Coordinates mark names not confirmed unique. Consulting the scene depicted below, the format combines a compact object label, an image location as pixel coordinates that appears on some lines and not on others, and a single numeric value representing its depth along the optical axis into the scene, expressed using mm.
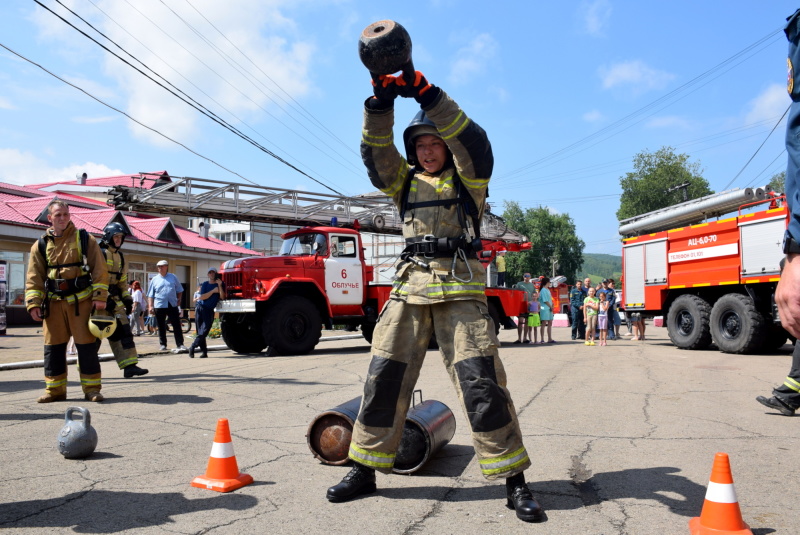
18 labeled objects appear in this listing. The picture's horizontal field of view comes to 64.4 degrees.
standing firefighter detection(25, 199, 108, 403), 6211
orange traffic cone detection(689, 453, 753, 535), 2705
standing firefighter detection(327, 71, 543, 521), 3244
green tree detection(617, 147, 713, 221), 67000
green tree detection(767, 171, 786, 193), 57219
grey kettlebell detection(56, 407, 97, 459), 4051
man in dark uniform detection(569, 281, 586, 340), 18141
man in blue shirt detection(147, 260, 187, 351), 12086
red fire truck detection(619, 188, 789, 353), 12094
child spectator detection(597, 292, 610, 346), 15516
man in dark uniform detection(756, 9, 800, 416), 2200
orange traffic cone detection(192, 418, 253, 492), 3523
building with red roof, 22062
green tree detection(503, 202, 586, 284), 88688
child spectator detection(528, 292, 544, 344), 15844
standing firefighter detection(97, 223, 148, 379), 8094
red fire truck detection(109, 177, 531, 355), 12070
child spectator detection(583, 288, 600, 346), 15828
